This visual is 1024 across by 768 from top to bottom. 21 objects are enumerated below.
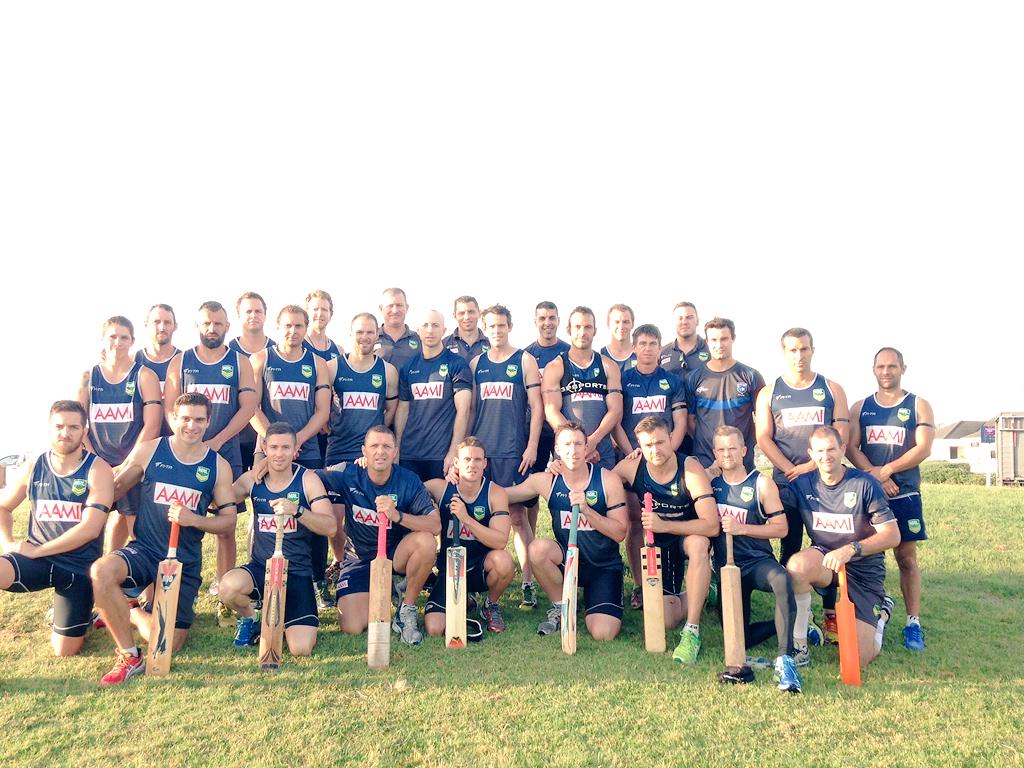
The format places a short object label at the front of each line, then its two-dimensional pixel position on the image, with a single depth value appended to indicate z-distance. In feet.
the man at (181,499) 17.46
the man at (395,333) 23.91
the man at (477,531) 18.95
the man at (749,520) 17.52
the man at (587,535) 18.76
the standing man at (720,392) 21.21
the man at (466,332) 24.29
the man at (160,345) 20.83
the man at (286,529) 17.76
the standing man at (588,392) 21.39
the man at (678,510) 17.78
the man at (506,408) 21.65
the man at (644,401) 21.49
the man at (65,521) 17.01
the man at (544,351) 22.75
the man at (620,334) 22.59
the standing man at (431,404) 21.93
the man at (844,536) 17.06
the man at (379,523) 18.71
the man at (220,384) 20.47
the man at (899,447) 19.48
